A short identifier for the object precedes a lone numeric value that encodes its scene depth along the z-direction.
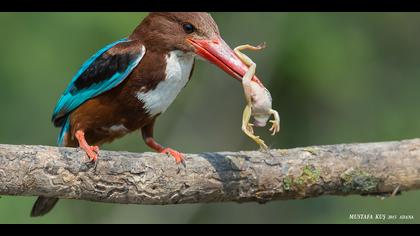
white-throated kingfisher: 8.29
